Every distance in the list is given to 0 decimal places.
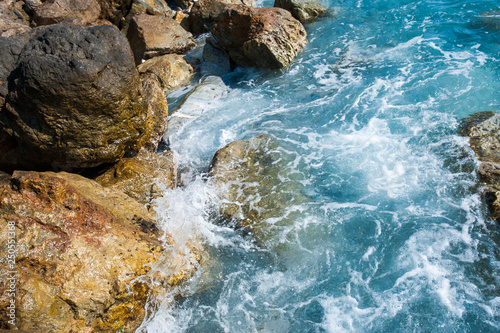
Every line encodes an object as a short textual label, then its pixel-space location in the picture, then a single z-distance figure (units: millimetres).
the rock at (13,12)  9953
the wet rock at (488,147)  4707
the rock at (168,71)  9273
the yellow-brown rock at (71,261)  3324
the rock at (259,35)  9297
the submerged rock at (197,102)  7455
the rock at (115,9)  11656
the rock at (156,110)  6383
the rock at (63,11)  10367
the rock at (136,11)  12398
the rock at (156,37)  10344
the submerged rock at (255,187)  5074
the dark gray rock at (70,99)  4211
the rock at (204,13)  12320
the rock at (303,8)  11555
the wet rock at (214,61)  10148
